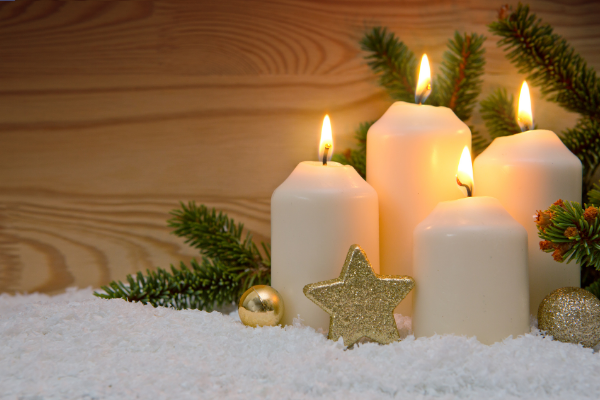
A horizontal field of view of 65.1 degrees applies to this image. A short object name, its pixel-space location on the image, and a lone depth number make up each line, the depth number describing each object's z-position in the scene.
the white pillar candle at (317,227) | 0.55
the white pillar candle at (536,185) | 0.56
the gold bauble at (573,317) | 0.48
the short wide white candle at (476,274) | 0.49
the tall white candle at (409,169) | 0.58
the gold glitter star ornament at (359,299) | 0.50
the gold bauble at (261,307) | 0.53
